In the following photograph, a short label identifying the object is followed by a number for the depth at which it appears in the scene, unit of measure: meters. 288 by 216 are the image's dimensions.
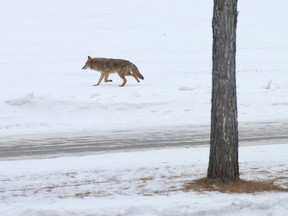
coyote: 51.12
